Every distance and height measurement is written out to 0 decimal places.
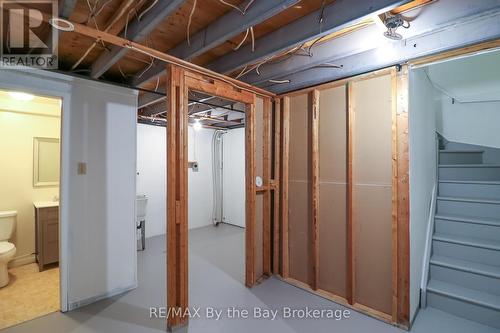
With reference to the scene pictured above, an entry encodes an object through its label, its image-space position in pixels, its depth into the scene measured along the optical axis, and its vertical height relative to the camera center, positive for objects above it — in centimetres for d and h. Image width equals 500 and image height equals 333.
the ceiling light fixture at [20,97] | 310 +100
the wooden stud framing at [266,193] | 312 -33
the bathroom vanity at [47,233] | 333 -91
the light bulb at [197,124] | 493 +94
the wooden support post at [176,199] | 210 -27
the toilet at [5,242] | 284 -95
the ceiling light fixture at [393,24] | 170 +105
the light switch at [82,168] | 251 +1
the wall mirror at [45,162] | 372 +12
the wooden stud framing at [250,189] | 291 -26
